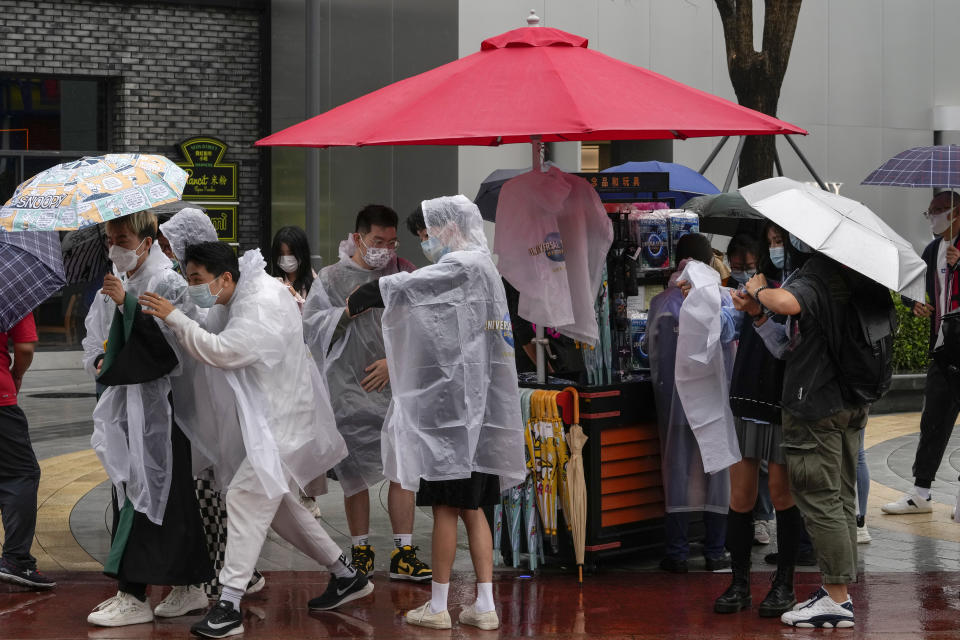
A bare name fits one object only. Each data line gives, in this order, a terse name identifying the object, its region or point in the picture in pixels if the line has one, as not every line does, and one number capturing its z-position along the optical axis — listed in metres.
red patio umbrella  11.69
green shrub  26.59
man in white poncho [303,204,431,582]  13.35
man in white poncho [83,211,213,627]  11.42
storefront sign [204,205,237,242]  34.94
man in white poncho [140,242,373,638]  11.16
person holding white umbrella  11.07
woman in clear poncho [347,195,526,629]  11.44
